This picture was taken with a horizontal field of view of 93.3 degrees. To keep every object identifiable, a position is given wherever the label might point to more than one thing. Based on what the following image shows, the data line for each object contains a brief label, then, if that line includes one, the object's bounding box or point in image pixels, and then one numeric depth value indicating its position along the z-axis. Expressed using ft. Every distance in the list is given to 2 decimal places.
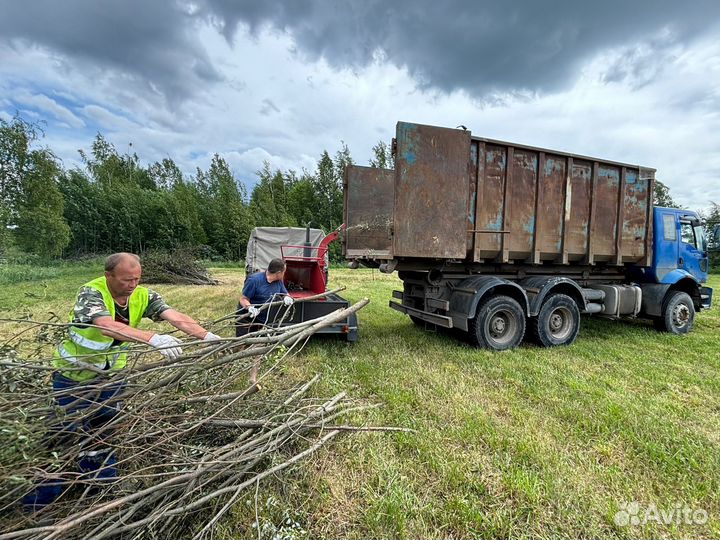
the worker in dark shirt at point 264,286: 14.15
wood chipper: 15.56
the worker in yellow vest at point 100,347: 6.06
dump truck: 14.92
